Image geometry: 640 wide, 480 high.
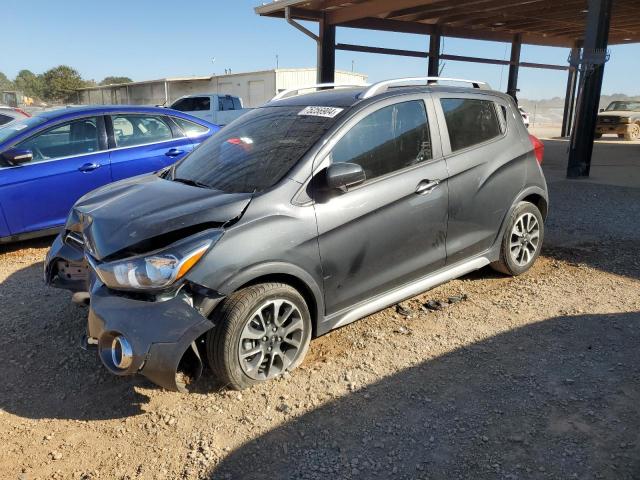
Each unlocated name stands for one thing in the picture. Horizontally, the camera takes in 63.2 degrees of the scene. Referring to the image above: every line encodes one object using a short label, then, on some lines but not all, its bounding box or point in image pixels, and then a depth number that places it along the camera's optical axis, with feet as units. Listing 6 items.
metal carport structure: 32.89
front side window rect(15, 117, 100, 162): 18.24
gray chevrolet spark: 9.16
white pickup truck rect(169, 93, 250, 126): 57.98
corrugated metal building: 111.55
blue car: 17.51
